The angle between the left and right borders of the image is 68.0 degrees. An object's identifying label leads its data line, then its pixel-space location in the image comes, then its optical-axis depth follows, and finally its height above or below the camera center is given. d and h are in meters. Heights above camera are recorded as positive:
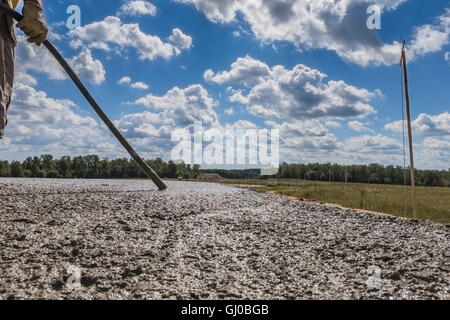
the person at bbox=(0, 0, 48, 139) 2.77 +0.98
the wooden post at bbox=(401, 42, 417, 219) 7.06 +0.89
